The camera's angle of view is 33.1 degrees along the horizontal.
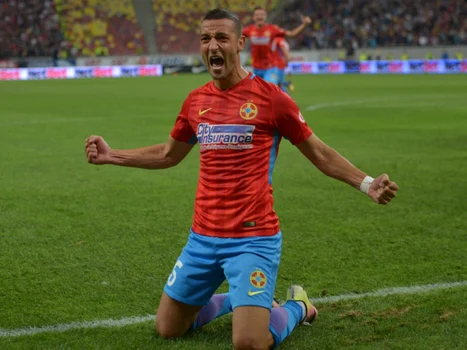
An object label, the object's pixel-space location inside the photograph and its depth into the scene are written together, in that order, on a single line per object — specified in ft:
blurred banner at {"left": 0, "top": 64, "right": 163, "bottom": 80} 143.74
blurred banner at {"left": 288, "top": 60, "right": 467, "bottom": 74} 139.74
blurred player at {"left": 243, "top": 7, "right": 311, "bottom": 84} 60.90
